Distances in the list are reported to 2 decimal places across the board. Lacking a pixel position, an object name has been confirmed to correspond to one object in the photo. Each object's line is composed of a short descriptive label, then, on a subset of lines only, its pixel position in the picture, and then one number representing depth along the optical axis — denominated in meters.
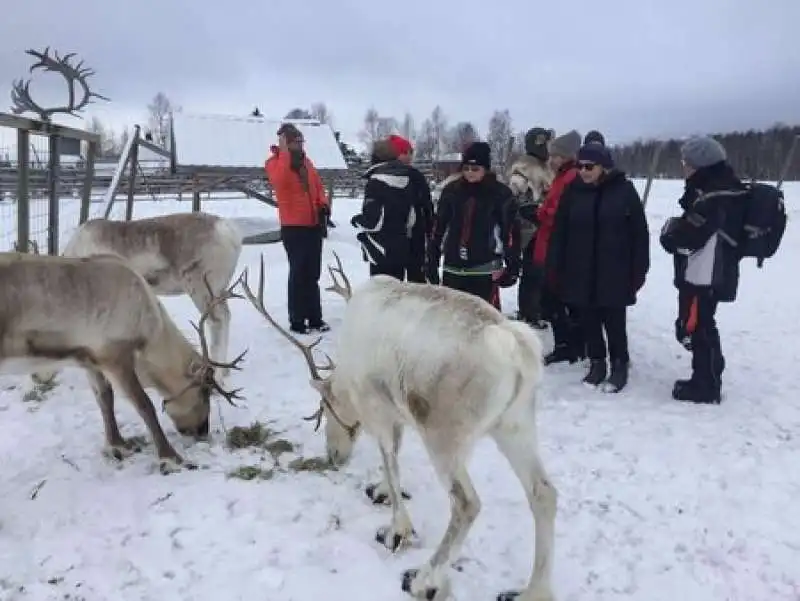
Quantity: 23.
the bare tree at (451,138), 55.88
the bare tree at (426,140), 61.34
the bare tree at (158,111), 77.69
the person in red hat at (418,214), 6.39
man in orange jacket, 7.05
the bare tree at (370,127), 79.07
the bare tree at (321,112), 87.62
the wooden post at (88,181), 8.18
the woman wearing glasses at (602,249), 5.61
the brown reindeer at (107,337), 4.09
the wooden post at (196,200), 14.82
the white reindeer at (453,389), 3.02
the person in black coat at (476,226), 5.67
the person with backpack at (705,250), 5.32
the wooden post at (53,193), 7.04
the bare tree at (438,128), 68.07
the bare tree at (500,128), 30.38
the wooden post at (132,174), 9.50
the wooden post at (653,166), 16.32
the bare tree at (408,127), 79.20
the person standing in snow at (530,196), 7.16
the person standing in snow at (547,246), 6.16
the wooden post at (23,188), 6.21
